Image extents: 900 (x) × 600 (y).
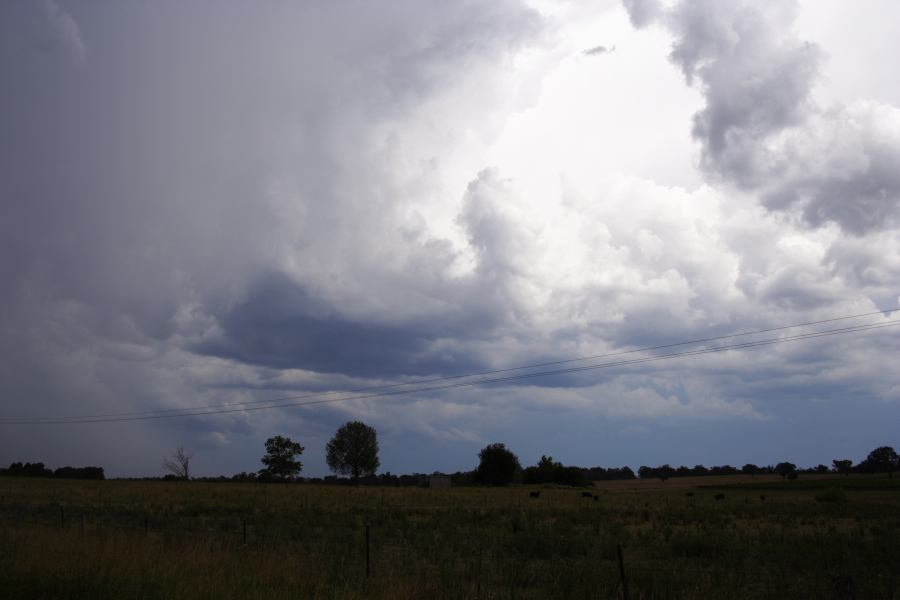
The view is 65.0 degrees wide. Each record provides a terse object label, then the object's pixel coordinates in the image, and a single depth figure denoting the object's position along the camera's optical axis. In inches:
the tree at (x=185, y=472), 6013.8
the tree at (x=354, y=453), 6530.5
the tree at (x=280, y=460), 6328.7
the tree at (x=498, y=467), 5580.7
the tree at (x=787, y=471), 7112.2
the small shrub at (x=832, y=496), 2600.9
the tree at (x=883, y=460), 7580.7
